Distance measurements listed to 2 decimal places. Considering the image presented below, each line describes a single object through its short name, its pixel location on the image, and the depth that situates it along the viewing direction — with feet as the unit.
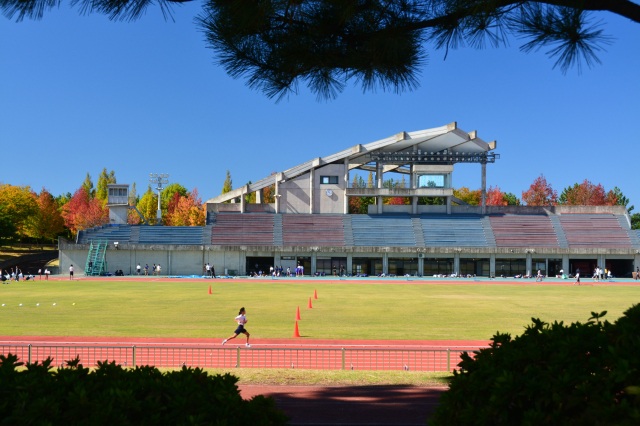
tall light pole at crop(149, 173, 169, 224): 301.43
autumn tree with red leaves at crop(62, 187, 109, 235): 339.57
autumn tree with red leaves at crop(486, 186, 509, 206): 416.05
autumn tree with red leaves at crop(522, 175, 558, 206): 399.24
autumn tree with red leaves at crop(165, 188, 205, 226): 365.81
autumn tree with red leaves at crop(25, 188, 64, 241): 322.34
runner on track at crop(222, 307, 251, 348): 66.90
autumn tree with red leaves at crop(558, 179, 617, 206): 392.68
